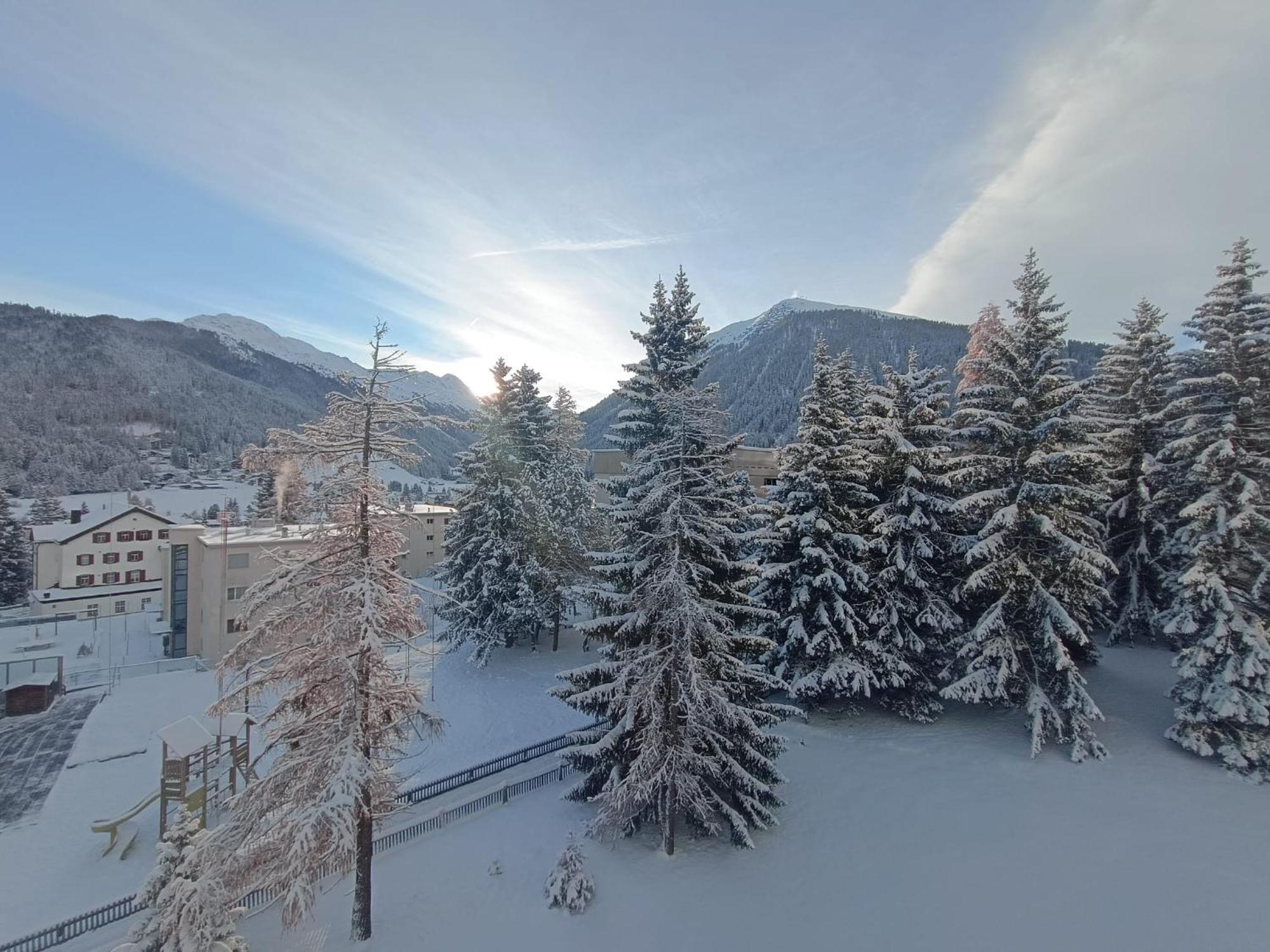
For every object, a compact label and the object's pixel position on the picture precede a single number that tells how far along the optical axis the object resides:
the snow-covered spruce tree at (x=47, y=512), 77.06
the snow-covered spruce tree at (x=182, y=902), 9.82
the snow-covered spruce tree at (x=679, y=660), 13.36
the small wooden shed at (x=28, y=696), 27.50
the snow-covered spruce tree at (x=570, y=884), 12.64
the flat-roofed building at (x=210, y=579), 34.59
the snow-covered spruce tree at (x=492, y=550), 28.56
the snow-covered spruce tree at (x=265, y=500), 50.41
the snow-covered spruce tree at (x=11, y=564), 55.84
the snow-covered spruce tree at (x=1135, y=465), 23.91
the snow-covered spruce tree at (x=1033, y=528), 17.12
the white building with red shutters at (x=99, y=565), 51.78
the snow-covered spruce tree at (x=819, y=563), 19.14
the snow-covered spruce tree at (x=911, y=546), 19.33
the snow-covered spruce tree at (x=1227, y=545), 15.73
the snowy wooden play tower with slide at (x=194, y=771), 17.23
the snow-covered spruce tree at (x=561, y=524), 30.17
